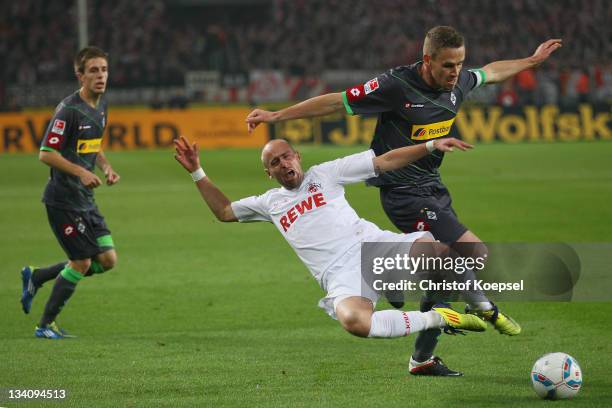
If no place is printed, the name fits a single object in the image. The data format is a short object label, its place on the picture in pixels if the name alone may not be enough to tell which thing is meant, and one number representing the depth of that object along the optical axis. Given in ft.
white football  40.27
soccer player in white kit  42.52
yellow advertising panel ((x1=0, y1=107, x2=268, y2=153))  186.60
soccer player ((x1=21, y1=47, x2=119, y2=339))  57.29
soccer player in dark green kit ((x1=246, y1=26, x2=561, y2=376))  45.50
